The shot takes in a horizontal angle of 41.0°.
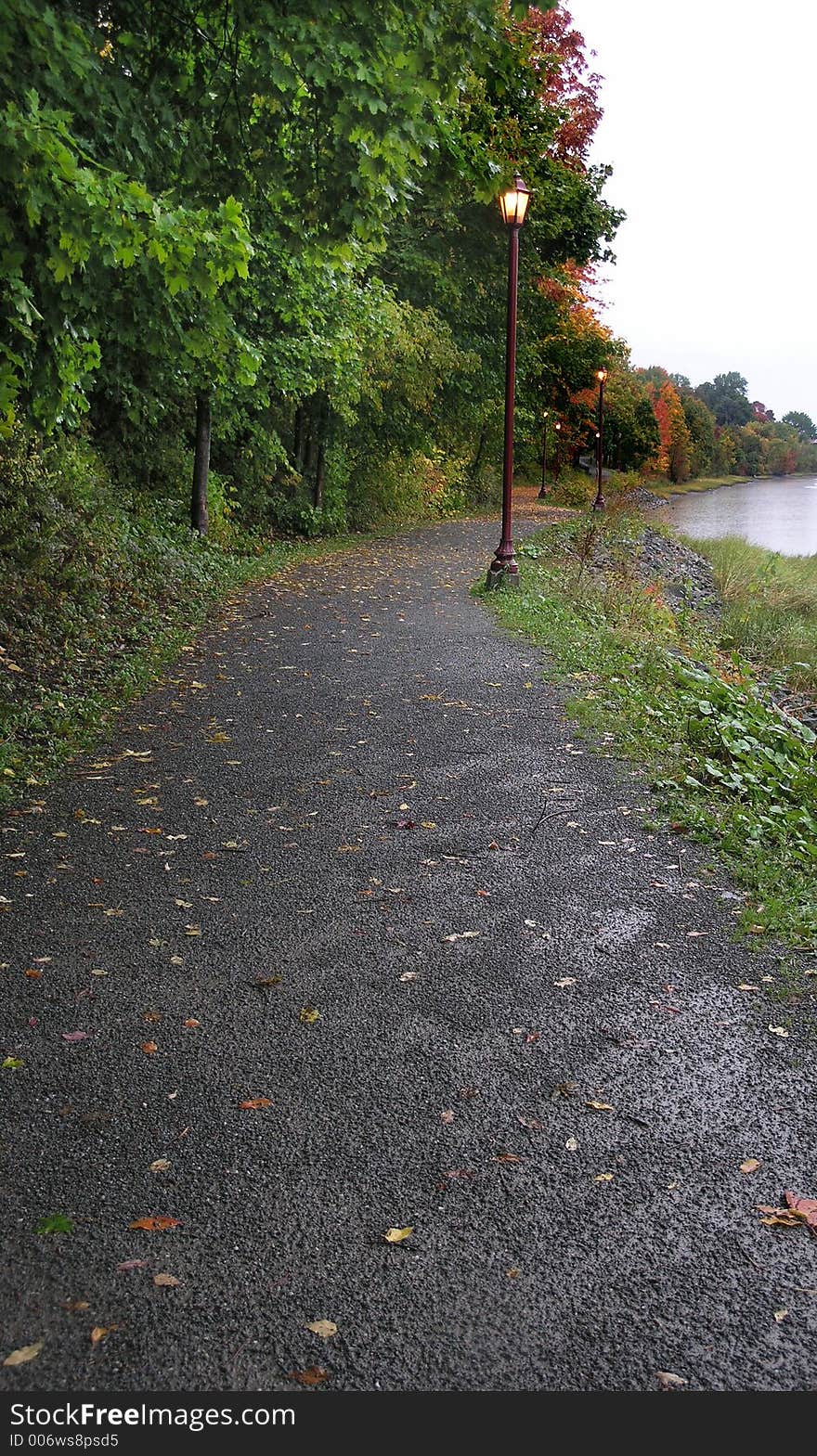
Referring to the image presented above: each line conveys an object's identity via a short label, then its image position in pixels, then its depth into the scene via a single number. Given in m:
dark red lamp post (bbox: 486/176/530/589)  14.41
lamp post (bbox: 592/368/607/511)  33.11
